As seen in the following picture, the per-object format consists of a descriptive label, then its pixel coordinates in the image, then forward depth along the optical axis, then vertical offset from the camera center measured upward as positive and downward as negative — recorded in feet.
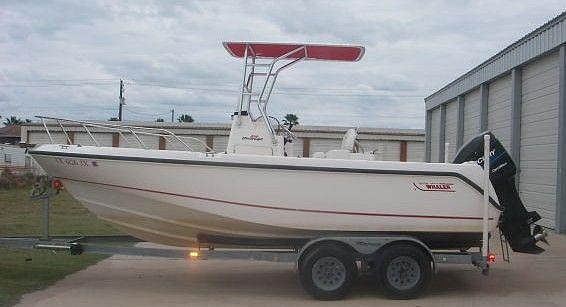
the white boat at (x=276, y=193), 23.95 -1.20
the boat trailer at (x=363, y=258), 23.88 -3.69
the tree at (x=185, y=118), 196.81 +13.17
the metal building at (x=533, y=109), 43.24 +4.91
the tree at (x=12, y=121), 277.01 +14.95
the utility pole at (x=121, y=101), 182.00 +16.98
